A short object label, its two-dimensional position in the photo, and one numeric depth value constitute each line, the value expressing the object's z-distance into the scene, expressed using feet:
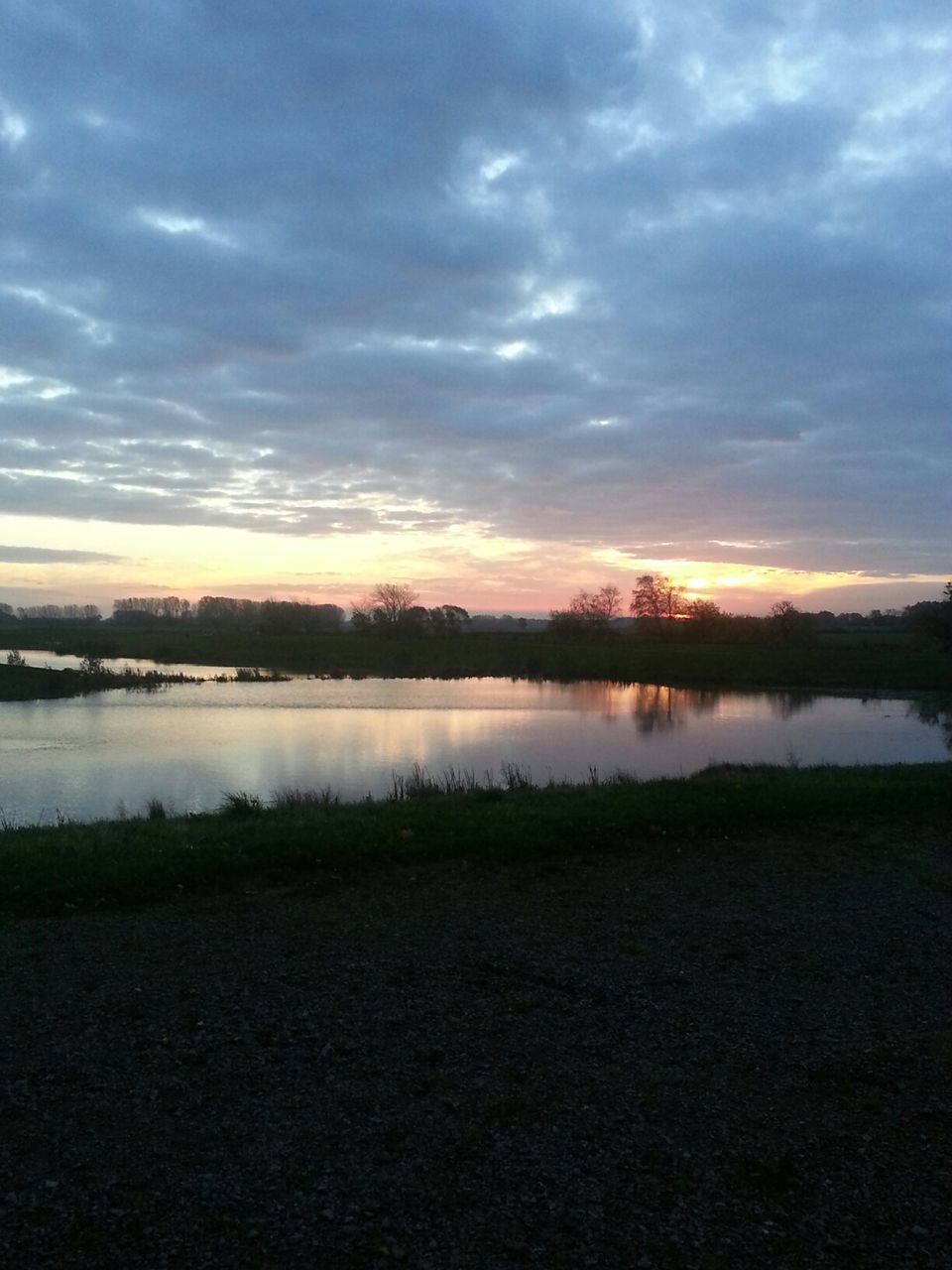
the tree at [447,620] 265.13
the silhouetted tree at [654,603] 269.23
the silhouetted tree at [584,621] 245.86
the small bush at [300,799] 35.76
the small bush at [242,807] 32.73
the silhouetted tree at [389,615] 258.37
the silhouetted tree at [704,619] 227.61
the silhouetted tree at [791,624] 214.07
